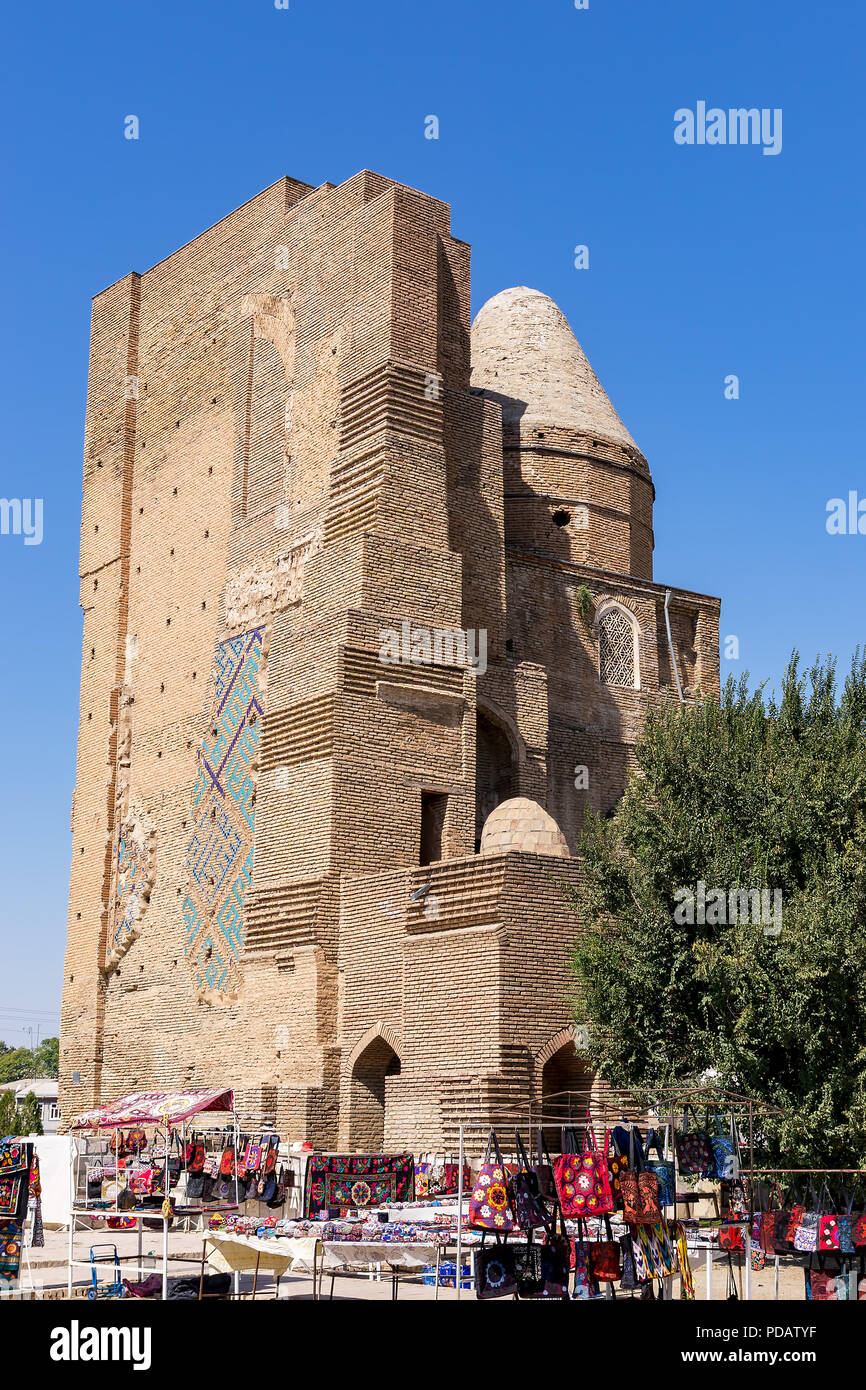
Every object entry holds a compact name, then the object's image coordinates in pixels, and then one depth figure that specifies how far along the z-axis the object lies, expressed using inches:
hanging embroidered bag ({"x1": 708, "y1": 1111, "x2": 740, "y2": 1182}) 500.7
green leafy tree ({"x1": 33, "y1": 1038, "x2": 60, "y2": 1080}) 3700.8
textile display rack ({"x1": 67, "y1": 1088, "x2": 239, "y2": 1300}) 649.6
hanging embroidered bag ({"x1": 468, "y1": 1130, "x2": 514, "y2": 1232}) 427.2
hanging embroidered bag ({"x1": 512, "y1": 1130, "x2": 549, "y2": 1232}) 427.8
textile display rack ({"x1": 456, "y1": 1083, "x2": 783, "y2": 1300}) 486.9
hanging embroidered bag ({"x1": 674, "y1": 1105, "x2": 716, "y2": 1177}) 505.0
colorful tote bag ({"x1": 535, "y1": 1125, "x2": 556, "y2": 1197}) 459.5
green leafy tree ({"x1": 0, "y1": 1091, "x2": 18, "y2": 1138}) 1432.3
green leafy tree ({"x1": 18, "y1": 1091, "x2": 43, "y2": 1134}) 1518.3
